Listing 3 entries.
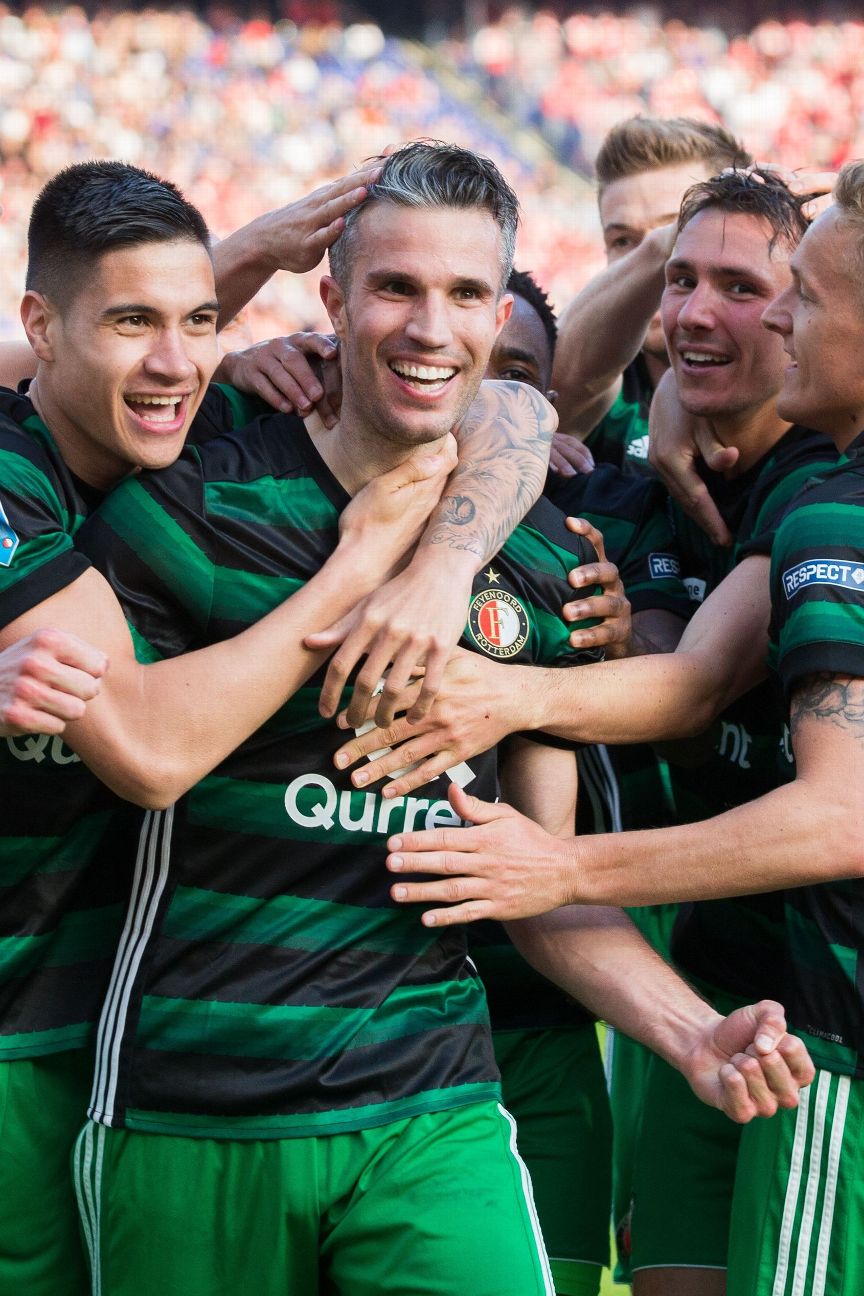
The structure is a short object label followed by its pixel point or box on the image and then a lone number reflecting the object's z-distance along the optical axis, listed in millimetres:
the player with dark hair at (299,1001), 2537
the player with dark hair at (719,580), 3344
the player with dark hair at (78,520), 2752
